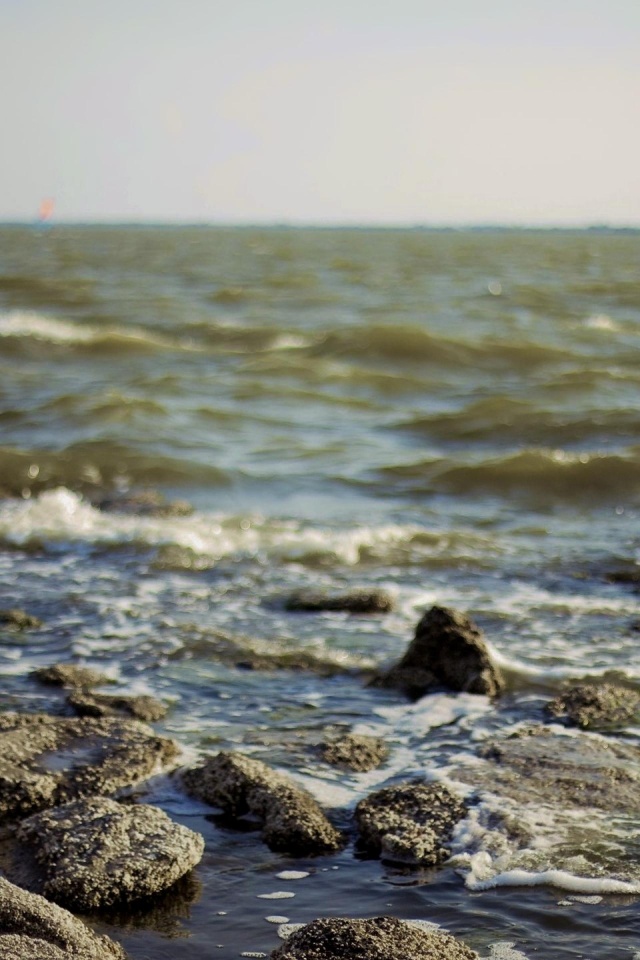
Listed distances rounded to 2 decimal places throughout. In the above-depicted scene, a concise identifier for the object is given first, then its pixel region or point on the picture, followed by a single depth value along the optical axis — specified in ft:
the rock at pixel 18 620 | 28.27
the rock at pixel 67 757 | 18.22
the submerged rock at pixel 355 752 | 20.34
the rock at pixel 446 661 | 23.98
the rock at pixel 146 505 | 39.69
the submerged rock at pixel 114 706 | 22.11
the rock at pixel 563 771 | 18.76
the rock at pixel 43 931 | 12.62
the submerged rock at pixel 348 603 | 29.84
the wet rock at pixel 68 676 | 23.97
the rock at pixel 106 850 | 15.34
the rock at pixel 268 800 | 17.38
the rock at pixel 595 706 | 22.39
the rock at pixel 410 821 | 16.99
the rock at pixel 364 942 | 12.60
